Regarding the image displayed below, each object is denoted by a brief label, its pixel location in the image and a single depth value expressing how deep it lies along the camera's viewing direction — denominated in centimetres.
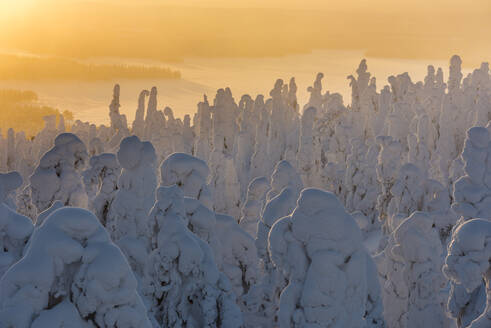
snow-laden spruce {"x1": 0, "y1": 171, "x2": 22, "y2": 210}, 1362
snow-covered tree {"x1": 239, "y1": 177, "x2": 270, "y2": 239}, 1958
